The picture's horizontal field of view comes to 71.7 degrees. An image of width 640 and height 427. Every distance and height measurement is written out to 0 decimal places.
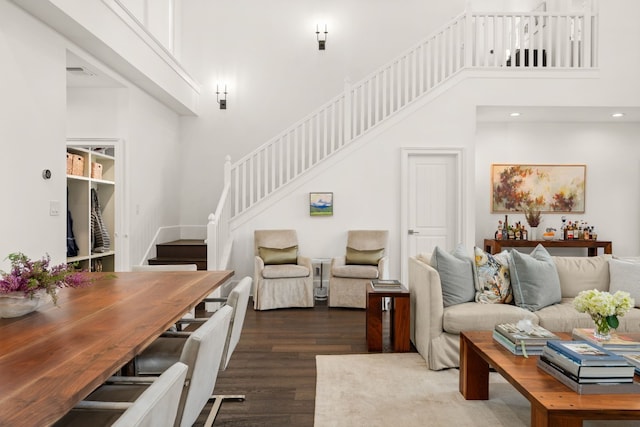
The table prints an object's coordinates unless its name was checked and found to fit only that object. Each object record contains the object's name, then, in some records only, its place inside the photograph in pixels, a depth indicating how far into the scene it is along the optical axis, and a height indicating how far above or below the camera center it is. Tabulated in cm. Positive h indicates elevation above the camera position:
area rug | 258 -123
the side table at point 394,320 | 382 -96
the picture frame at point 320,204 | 620 +7
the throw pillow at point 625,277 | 355 -55
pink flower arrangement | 180 -30
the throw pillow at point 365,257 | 571 -62
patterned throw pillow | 360 -58
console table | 668 -52
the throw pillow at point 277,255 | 571 -61
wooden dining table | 108 -46
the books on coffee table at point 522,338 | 258 -77
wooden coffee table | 189 -85
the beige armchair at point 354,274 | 541 -80
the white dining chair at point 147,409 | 95 -47
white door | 633 +10
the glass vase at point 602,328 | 252 -68
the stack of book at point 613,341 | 248 -76
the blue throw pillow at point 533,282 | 352 -58
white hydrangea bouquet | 243 -54
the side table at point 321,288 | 595 -112
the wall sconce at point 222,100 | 740 +183
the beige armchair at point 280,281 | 540 -90
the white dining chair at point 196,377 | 151 -62
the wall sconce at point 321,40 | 746 +285
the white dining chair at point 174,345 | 225 -73
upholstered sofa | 334 -78
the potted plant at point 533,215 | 700 -9
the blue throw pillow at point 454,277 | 356 -55
